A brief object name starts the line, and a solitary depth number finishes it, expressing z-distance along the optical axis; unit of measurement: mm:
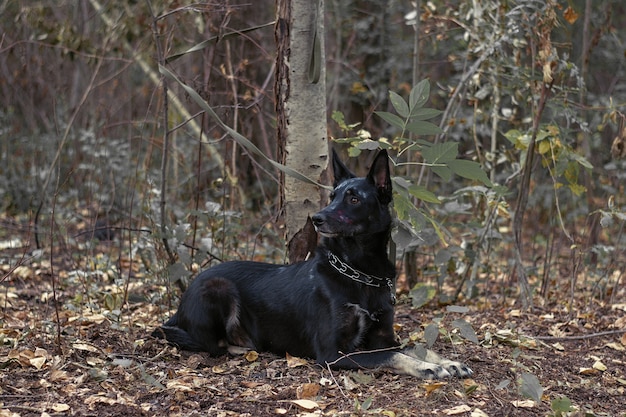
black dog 4590
